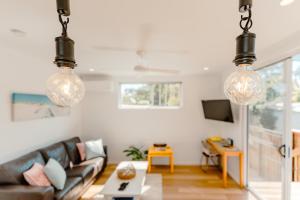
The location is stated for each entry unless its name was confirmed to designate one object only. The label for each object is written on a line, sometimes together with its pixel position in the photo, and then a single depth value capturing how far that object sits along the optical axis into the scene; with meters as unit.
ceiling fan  2.63
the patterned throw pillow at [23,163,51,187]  2.31
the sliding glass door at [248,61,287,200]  2.48
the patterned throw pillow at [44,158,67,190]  2.46
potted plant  4.30
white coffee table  2.42
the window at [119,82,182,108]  4.88
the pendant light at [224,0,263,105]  0.76
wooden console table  3.37
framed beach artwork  2.65
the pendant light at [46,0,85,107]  0.80
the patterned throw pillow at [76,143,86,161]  3.81
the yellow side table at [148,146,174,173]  4.00
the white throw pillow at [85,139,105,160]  3.86
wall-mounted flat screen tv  3.60
